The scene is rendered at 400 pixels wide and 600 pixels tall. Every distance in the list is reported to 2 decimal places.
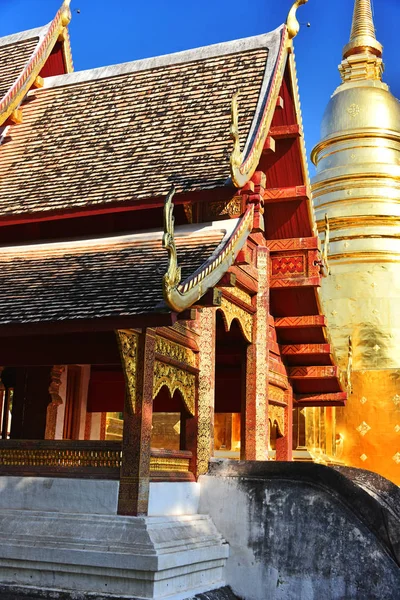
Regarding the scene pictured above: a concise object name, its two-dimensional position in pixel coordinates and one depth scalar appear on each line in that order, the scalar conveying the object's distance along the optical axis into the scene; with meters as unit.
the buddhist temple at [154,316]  6.55
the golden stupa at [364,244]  15.09
